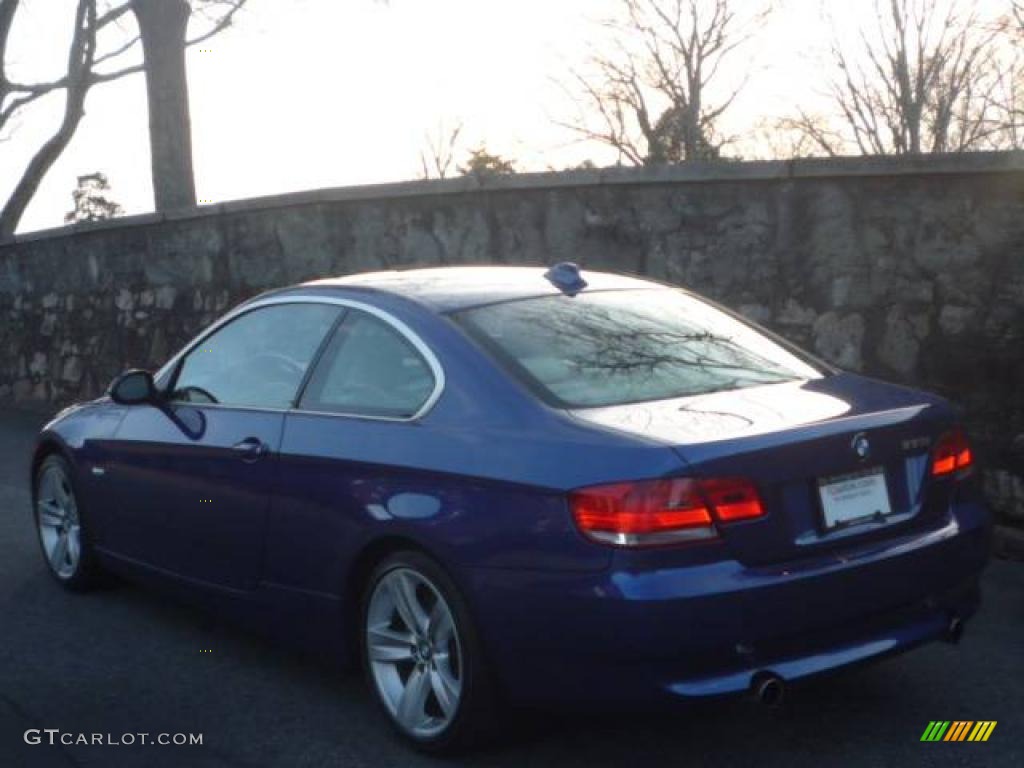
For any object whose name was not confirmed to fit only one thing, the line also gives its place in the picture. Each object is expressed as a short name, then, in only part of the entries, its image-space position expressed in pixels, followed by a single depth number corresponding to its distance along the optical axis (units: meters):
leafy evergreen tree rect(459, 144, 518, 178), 48.31
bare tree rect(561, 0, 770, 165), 55.53
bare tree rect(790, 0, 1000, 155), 44.47
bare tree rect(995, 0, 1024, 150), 35.88
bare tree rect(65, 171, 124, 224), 47.94
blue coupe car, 4.28
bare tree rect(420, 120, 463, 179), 65.13
